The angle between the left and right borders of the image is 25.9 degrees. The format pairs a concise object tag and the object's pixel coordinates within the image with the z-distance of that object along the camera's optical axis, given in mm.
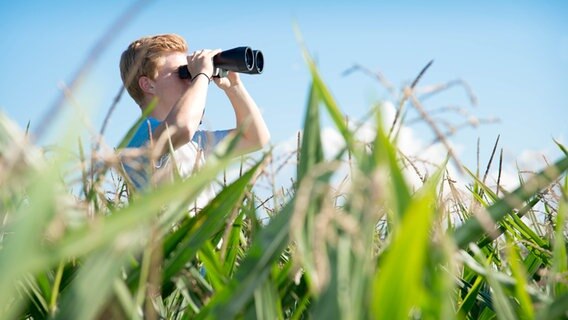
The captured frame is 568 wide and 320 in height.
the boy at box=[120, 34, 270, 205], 2343
